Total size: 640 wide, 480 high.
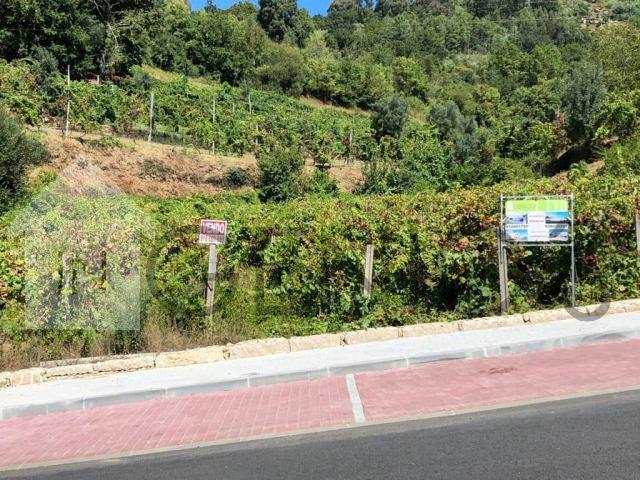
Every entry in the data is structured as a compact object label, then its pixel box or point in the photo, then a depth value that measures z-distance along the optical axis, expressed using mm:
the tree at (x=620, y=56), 41406
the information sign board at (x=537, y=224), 8945
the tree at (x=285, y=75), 67812
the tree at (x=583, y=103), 31848
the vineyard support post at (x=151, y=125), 34500
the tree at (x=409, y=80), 86688
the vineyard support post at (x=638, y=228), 9508
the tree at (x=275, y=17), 99125
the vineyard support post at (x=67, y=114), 31791
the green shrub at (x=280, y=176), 30469
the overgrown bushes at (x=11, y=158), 21656
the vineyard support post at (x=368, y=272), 9180
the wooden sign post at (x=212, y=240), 9031
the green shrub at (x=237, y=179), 33188
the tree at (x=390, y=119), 46062
